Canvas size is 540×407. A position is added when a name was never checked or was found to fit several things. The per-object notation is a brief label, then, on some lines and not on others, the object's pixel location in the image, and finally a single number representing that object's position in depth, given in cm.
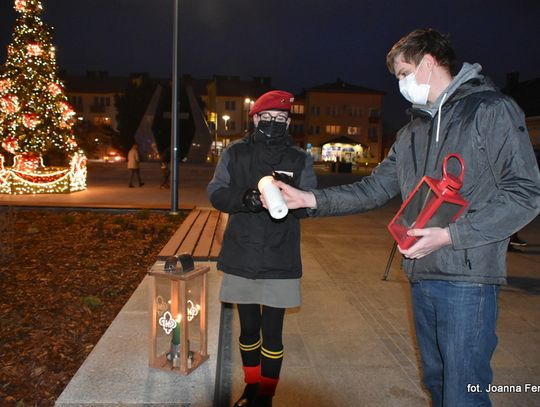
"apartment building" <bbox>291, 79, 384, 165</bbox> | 7550
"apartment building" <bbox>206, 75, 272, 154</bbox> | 7506
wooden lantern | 330
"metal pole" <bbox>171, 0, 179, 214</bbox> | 1111
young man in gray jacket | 192
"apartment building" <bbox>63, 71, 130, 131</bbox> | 7969
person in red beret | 312
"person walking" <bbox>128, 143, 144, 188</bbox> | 1889
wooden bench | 607
